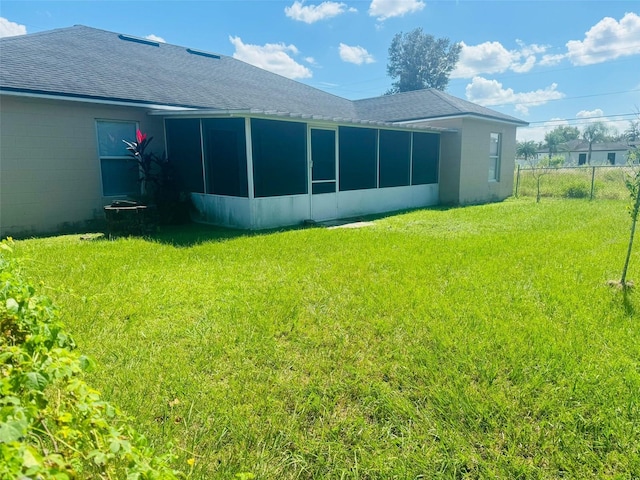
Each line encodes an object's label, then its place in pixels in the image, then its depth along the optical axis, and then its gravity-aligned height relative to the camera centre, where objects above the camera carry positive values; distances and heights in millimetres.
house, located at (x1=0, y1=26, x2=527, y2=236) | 7977 +615
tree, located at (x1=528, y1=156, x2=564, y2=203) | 15091 +457
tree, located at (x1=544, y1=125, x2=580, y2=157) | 56312 +4735
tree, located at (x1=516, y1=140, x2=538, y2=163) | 49656 +2282
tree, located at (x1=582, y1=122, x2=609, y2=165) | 52250 +4597
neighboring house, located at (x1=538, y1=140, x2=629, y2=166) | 45875 +1774
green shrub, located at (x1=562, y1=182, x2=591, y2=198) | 15664 -859
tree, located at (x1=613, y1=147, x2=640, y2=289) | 4511 -376
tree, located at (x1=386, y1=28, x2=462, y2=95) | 40375 +10803
